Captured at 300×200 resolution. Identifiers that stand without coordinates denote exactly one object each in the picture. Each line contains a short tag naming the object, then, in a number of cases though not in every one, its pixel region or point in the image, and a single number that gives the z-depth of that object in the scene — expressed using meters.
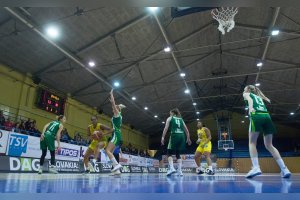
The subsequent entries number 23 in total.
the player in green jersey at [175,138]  7.67
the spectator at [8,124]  13.43
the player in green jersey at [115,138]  7.18
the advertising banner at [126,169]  19.51
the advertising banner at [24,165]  10.25
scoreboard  17.12
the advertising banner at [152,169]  26.54
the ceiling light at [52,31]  12.83
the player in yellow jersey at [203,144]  9.86
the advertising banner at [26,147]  10.98
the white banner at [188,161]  30.34
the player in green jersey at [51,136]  9.01
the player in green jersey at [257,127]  5.03
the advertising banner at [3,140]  10.46
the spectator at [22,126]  14.51
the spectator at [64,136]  15.55
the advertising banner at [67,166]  12.87
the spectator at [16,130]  11.82
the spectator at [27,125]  14.99
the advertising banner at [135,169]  21.79
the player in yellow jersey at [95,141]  7.99
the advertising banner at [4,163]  9.76
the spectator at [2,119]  13.14
